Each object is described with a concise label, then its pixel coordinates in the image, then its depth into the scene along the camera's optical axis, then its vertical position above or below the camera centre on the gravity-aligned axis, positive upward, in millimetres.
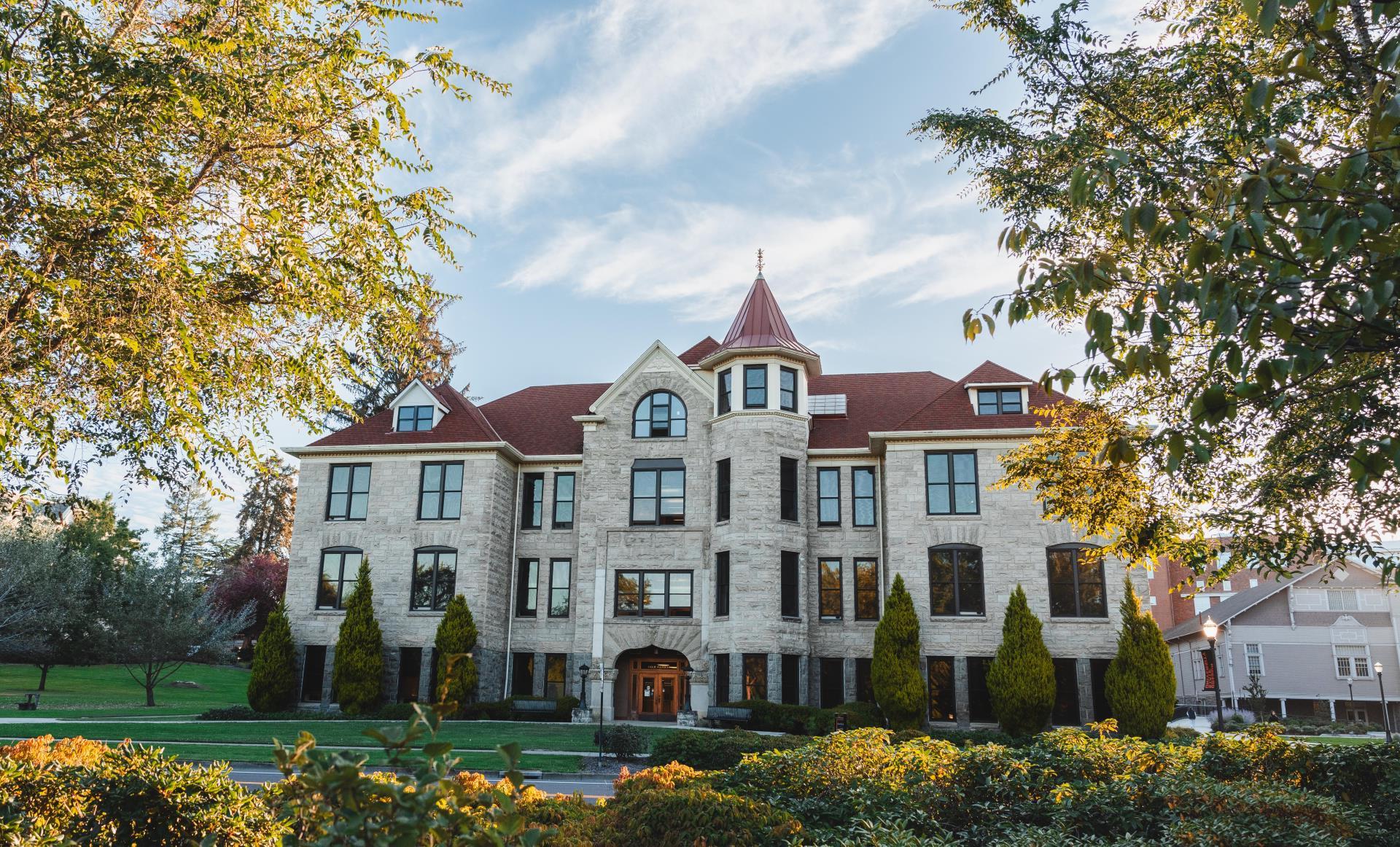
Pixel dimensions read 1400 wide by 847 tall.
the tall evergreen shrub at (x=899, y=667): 25359 -626
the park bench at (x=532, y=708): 27812 -2012
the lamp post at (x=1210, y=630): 22203 +426
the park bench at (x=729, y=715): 24828 -1909
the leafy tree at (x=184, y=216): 8766 +4105
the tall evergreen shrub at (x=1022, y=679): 25016 -864
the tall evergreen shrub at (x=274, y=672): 28266 -1138
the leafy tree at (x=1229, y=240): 4359 +2301
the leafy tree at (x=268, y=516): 60344 +7285
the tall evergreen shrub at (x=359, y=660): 28078 -760
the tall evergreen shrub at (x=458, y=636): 27672 -19
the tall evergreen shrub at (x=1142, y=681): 24250 -839
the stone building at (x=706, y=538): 27203 +3050
